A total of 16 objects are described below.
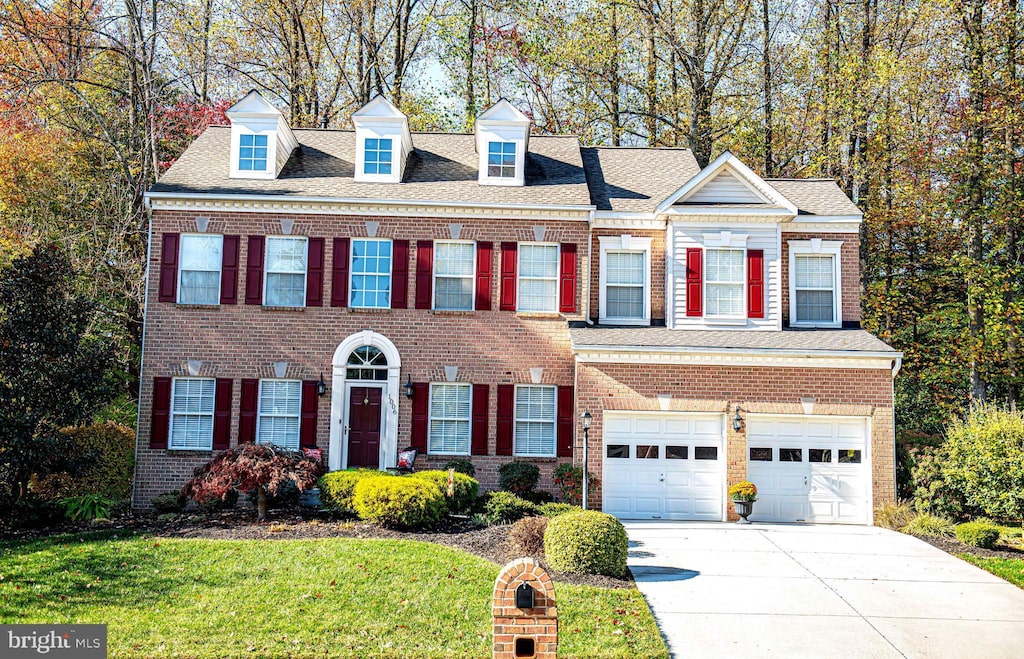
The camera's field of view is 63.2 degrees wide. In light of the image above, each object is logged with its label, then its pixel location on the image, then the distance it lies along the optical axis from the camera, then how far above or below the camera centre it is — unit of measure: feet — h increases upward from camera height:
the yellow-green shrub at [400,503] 48.16 -6.70
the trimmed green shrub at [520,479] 60.59 -6.45
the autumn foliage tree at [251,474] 49.62 -5.37
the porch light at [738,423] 59.57 -1.97
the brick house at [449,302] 62.95 +6.92
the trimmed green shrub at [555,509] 52.65 -7.56
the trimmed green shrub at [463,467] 61.46 -5.74
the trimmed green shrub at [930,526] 53.26 -8.17
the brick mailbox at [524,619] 25.66 -7.06
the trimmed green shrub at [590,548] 40.04 -7.52
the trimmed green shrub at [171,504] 57.62 -8.41
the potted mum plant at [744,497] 57.31 -6.99
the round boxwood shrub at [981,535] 50.11 -8.10
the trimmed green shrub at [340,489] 51.72 -6.44
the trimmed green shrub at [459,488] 52.47 -6.35
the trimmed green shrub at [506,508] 51.37 -7.36
